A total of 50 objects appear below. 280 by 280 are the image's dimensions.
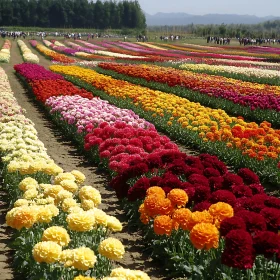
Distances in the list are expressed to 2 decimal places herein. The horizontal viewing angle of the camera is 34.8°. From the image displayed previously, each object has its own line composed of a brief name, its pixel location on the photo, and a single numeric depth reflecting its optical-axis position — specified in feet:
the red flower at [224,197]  17.51
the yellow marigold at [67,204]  17.43
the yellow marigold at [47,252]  13.43
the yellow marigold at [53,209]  16.88
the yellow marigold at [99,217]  15.99
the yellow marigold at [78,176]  21.36
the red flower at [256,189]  19.38
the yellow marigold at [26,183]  19.98
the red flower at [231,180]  19.67
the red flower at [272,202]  16.58
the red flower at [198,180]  19.58
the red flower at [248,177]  20.68
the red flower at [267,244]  13.60
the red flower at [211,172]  20.94
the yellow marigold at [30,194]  18.53
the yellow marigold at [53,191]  18.78
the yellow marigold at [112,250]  14.06
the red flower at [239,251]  13.26
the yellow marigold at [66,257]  13.44
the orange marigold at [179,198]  17.51
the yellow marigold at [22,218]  16.07
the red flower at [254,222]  14.58
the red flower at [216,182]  19.78
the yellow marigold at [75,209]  16.41
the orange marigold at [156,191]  18.05
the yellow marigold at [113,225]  16.07
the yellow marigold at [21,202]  17.76
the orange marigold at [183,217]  16.34
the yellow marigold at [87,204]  17.89
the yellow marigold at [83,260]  13.04
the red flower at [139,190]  20.54
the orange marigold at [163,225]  16.63
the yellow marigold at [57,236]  14.42
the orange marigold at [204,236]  14.32
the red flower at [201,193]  18.88
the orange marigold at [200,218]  15.61
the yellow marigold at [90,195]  18.56
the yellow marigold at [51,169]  22.03
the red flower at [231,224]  14.35
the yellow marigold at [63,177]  20.21
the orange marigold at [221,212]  15.70
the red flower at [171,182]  19.76
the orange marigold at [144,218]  18.51
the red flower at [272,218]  14.98
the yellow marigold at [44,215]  16.44
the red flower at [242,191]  18.61
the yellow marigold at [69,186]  19.26
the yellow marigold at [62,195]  18.20
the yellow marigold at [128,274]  11.98
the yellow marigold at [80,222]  14.96
